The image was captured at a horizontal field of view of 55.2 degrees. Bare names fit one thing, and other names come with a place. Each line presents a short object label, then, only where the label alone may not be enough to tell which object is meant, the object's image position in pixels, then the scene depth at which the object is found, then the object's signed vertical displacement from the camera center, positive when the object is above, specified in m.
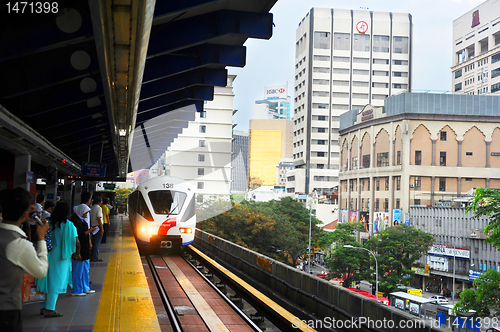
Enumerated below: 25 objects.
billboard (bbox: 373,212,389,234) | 59.94 -1.74
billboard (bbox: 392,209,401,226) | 57.99 -1.02
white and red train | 16.20 -0.48
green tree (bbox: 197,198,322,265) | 34.28 -2.09
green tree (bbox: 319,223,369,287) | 40.41 -4.85
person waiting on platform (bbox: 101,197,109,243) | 14.19 -0.55
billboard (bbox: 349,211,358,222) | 68.31 -1.43
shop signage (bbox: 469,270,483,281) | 43.34 -5.77
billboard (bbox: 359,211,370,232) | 64.50 -1.77
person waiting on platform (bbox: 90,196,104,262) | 9.03 -0.38
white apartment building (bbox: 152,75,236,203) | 71.31 +7.88
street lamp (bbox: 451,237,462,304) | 45.87 -3.74
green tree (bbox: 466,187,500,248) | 14.30 +0.17
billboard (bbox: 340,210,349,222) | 71.38 -1.59
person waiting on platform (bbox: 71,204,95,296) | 7.64 -0.98
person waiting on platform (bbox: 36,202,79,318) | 6.42 -0.86
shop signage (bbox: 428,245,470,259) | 45.50 -4.10
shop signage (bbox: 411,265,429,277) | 47.83 -6.31
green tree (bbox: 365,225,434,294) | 39.78 -3.83
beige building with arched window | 59.53 +7.59
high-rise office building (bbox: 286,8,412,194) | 98.25 +27.98
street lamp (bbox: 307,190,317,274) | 42.40 -4.34
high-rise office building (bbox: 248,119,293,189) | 183.12 +23.19
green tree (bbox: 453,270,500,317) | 14.49 -2.66
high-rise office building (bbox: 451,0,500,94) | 88.25 +32.03
